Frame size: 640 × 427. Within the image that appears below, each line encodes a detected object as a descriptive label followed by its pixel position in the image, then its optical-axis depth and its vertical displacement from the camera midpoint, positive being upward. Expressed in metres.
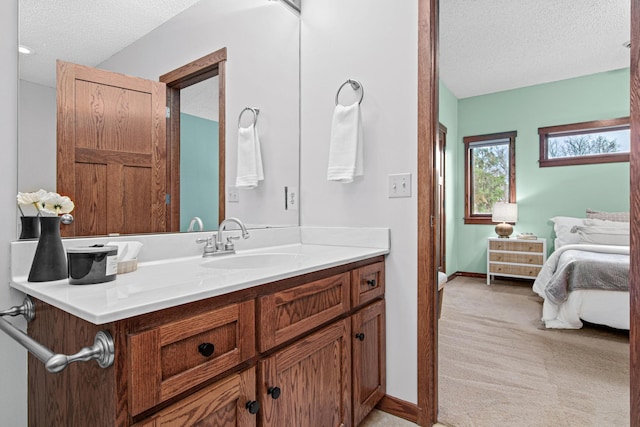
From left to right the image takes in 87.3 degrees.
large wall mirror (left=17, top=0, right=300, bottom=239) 1.04 +0.58
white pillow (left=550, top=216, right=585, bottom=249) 3.87 -0.19
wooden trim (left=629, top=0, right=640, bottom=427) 1.22 -0.02
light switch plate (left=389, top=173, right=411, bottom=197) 1.61 +0.14
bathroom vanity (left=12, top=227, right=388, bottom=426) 0.71 -0.35
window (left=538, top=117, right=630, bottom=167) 4.09 +0.90
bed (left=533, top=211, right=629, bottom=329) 2.55 -0.60
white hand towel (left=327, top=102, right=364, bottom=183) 1.70 +0.35
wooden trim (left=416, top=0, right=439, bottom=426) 1.54 +0.03
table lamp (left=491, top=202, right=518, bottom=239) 4.53 -0.04
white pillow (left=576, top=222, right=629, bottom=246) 3.44 -0.23
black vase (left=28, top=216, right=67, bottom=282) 0.93 -0.12
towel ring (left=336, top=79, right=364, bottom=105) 1.75 +0.67
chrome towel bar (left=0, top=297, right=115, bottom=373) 0.61 -0.27
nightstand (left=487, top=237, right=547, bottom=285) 4.26 -0.57
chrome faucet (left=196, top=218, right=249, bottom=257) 1.48 -0.13
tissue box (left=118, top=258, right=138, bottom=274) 1.08 -0.17
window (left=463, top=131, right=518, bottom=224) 4.79 +0.60
